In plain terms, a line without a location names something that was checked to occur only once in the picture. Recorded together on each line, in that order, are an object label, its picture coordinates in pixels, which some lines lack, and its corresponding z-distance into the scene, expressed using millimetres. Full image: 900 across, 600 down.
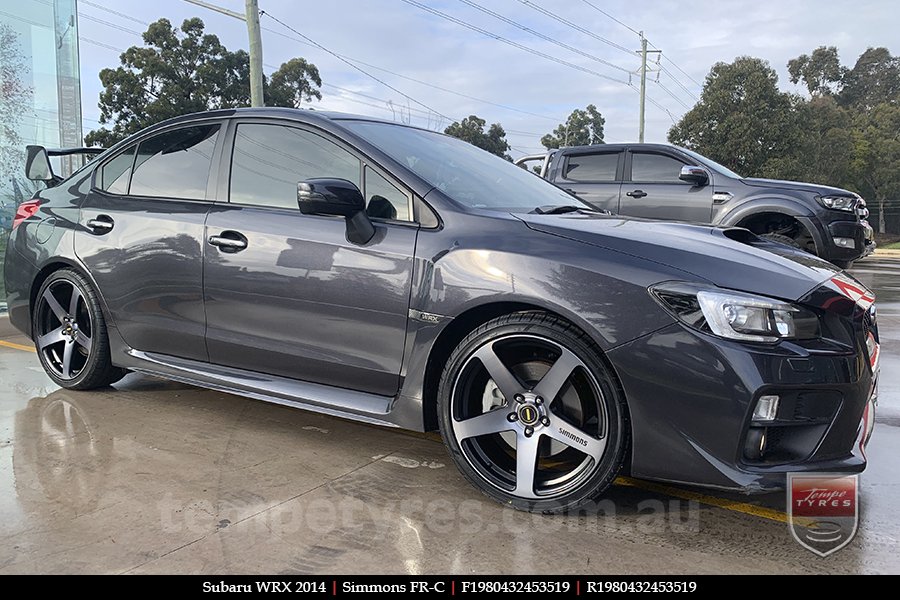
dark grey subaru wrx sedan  2354
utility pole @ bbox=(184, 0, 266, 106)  14617
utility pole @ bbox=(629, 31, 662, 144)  35344
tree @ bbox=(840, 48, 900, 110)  61594
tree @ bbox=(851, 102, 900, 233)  38656
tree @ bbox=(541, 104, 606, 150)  69756
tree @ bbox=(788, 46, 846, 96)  59031
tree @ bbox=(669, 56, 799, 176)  29656
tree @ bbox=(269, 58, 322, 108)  39750
